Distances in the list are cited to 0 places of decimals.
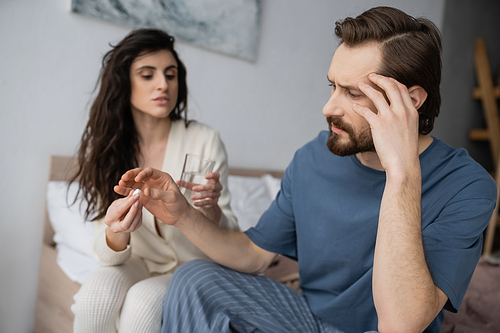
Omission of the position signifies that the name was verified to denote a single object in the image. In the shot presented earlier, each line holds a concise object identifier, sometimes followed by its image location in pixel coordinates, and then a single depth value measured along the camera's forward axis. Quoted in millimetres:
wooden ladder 3713
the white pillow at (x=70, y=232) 1535
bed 1540
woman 1289
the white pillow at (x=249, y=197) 2023
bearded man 849
